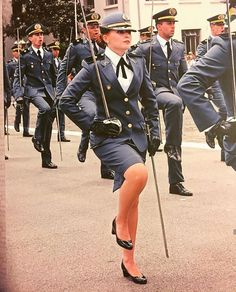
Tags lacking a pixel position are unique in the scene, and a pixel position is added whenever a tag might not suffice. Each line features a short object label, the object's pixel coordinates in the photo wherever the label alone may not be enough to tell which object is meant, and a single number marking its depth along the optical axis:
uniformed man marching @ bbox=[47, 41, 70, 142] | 3.21
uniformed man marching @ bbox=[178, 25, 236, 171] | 2.42
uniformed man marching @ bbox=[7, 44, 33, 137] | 4.26
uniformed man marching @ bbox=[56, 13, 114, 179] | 3.65
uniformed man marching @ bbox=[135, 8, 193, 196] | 3.56
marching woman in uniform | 2.29
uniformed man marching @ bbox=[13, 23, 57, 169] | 4.38
